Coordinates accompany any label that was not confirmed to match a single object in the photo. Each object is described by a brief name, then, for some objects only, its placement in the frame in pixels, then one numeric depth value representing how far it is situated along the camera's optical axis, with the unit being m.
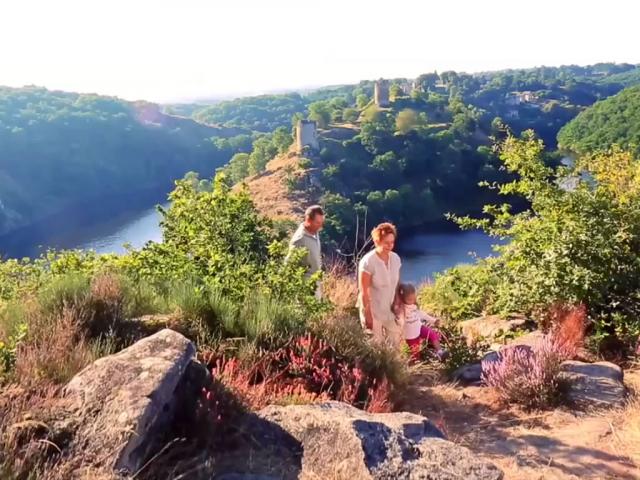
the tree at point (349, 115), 86.94
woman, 4.68
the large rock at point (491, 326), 5.50
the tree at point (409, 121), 78.69
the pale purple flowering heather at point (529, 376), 3.80
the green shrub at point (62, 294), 3.56
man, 4.96
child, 4.91
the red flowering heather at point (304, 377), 3.06
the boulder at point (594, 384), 3.78
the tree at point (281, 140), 74.94
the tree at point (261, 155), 70.61
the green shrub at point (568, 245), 5.20
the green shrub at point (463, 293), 6.99
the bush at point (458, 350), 4.62
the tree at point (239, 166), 70.88
